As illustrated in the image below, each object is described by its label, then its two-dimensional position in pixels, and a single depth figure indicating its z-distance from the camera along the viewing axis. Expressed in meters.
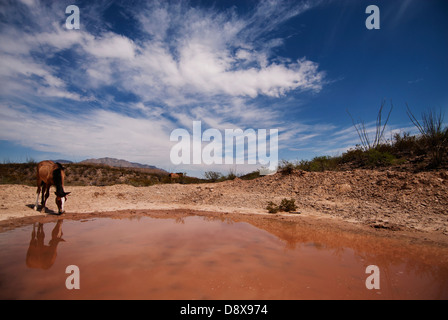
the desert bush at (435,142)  8.30
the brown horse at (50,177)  6.93
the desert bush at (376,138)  12.75
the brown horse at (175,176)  20.66
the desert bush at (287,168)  11.99
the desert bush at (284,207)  7.54
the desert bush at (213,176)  17.59
